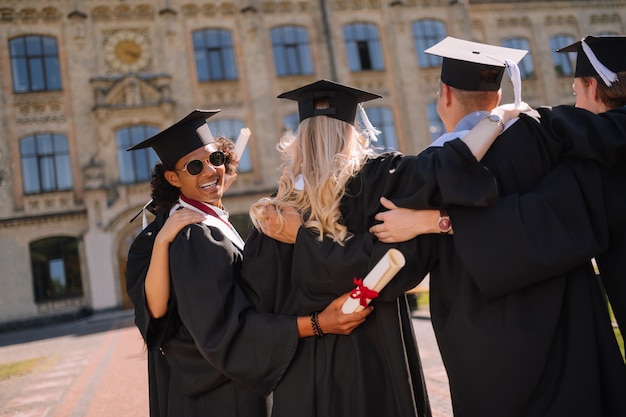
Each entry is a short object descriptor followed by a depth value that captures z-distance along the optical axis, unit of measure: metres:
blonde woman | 2.66
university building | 21.41
